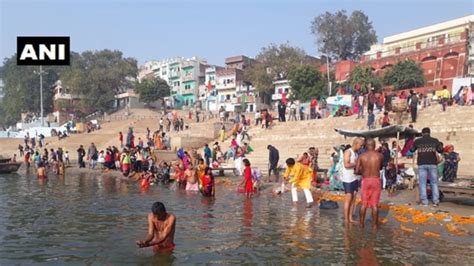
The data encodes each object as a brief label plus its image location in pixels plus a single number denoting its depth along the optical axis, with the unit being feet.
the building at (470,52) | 137.28
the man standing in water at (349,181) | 29.71
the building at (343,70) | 184.96
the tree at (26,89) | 268.41
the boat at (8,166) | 81.04
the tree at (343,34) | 217.77
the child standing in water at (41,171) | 71.85
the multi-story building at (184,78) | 269.44
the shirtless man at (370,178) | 27.71
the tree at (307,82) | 172.55
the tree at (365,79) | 152.35
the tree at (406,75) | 147.43
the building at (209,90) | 241.55
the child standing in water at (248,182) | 45.01
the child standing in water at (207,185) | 44.55
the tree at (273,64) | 201.98
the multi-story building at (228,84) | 228.63
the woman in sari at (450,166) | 40.54
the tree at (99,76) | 229.66
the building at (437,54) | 143.64
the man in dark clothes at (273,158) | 55.01
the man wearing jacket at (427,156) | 32.50
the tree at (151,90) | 230.68
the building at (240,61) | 241.76
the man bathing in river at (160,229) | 22.54
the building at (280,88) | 196.72
